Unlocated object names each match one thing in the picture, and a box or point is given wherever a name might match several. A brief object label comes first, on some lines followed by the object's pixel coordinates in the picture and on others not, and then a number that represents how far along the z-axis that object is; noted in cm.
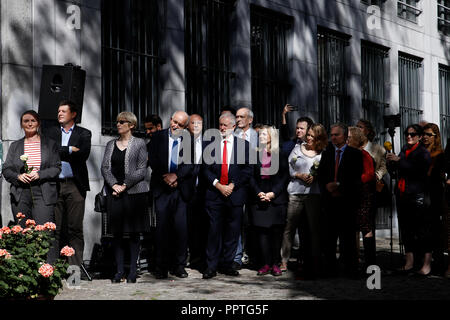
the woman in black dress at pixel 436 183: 1024
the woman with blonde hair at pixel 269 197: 1015
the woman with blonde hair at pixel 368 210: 985
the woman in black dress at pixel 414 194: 1013
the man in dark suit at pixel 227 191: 1010
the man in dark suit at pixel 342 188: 977
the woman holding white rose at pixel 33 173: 886
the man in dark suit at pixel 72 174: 952
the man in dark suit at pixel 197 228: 1123
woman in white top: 990
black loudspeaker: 949
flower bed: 640
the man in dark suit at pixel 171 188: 991
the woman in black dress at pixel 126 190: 943
